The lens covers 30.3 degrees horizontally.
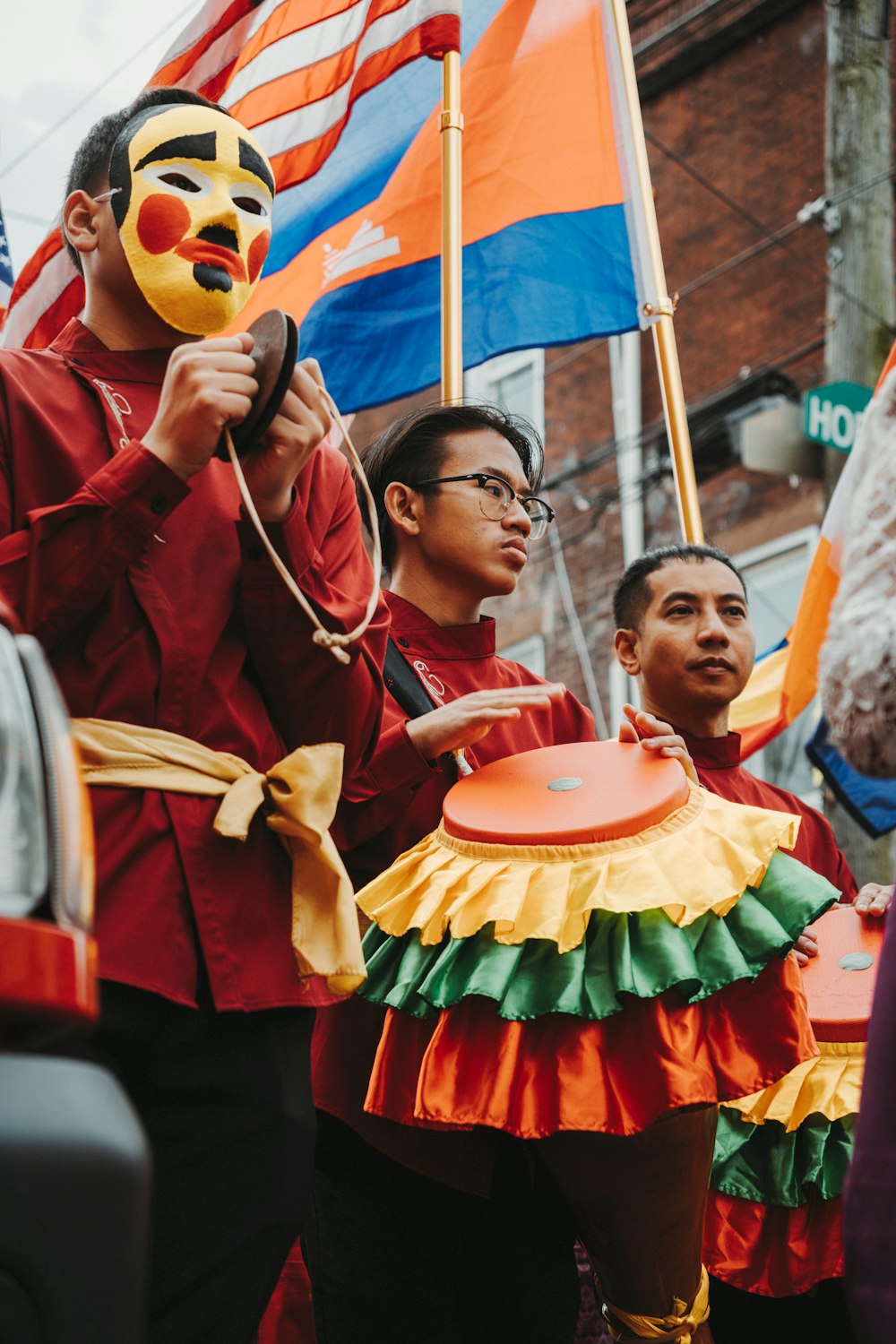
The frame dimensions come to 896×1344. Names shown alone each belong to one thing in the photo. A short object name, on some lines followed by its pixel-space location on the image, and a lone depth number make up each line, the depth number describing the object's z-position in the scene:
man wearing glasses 2.96
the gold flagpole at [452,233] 4.77
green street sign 9.05
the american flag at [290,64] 5.58
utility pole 9.15
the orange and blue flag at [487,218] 5.86
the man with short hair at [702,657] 4.29
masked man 2.10
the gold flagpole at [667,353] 5.09
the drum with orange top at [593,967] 2.55
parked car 1.28
